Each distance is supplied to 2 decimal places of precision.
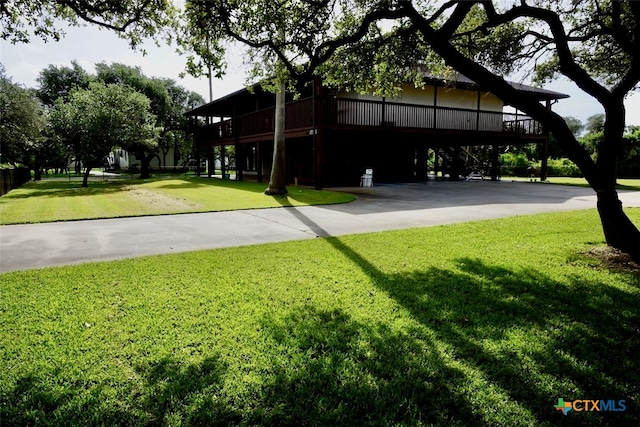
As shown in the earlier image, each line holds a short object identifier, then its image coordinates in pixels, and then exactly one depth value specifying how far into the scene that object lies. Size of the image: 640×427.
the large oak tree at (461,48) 5.73
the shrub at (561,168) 30.48
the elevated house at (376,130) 16.25
